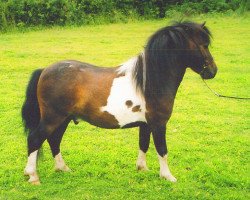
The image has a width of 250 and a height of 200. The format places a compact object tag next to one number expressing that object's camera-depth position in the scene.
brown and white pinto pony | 4.80
